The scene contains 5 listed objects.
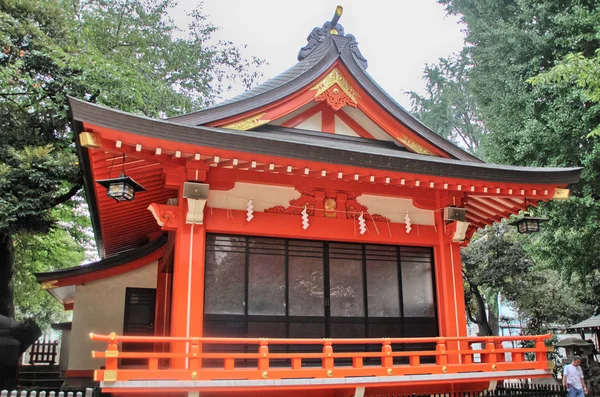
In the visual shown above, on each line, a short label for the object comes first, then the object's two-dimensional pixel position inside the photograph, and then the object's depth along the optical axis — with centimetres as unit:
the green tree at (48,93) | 1367
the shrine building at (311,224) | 696
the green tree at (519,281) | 2067
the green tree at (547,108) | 1332
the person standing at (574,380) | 1144
